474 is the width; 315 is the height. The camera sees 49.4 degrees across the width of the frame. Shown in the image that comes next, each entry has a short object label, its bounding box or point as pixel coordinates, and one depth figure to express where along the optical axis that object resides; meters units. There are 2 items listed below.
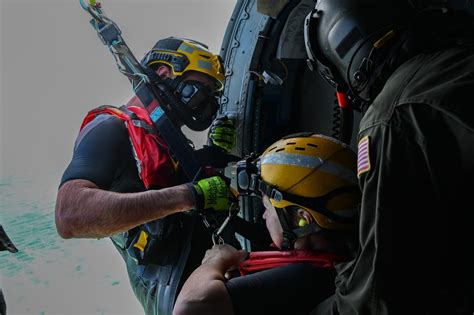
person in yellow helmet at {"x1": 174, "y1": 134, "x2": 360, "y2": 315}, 1.51
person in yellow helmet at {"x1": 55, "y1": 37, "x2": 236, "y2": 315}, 2.32
